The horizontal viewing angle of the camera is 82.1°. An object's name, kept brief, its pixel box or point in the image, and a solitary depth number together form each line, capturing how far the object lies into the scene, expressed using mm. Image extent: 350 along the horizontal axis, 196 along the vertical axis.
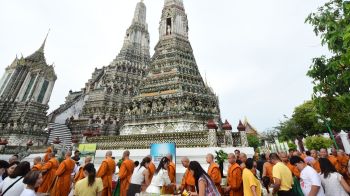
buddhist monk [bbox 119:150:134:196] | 6738
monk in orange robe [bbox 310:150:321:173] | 6688
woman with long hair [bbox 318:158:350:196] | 3775
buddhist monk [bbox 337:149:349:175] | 6951
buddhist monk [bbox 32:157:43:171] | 6353
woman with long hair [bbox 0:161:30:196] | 3464
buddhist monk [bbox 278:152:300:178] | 5820
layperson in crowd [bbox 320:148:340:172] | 6911
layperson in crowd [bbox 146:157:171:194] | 5427
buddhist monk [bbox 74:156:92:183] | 6993
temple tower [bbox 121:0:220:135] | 20672
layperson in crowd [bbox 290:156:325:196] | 3779
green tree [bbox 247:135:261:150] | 39094
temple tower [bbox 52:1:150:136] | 30141
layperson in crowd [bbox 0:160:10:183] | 4863
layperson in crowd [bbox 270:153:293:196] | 4223
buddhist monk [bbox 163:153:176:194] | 5639
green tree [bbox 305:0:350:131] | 6668
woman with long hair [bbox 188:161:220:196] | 3646
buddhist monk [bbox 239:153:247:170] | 5619
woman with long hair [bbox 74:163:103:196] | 4305
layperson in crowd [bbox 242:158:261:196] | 3930
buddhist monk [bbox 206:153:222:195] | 5191
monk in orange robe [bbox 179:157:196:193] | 5168
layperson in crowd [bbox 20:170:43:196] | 3081
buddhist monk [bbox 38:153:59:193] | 6774
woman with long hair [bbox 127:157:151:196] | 6029
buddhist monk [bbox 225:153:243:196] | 4953
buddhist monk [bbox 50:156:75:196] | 6414
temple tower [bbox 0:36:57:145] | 32906
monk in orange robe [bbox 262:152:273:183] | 5965
